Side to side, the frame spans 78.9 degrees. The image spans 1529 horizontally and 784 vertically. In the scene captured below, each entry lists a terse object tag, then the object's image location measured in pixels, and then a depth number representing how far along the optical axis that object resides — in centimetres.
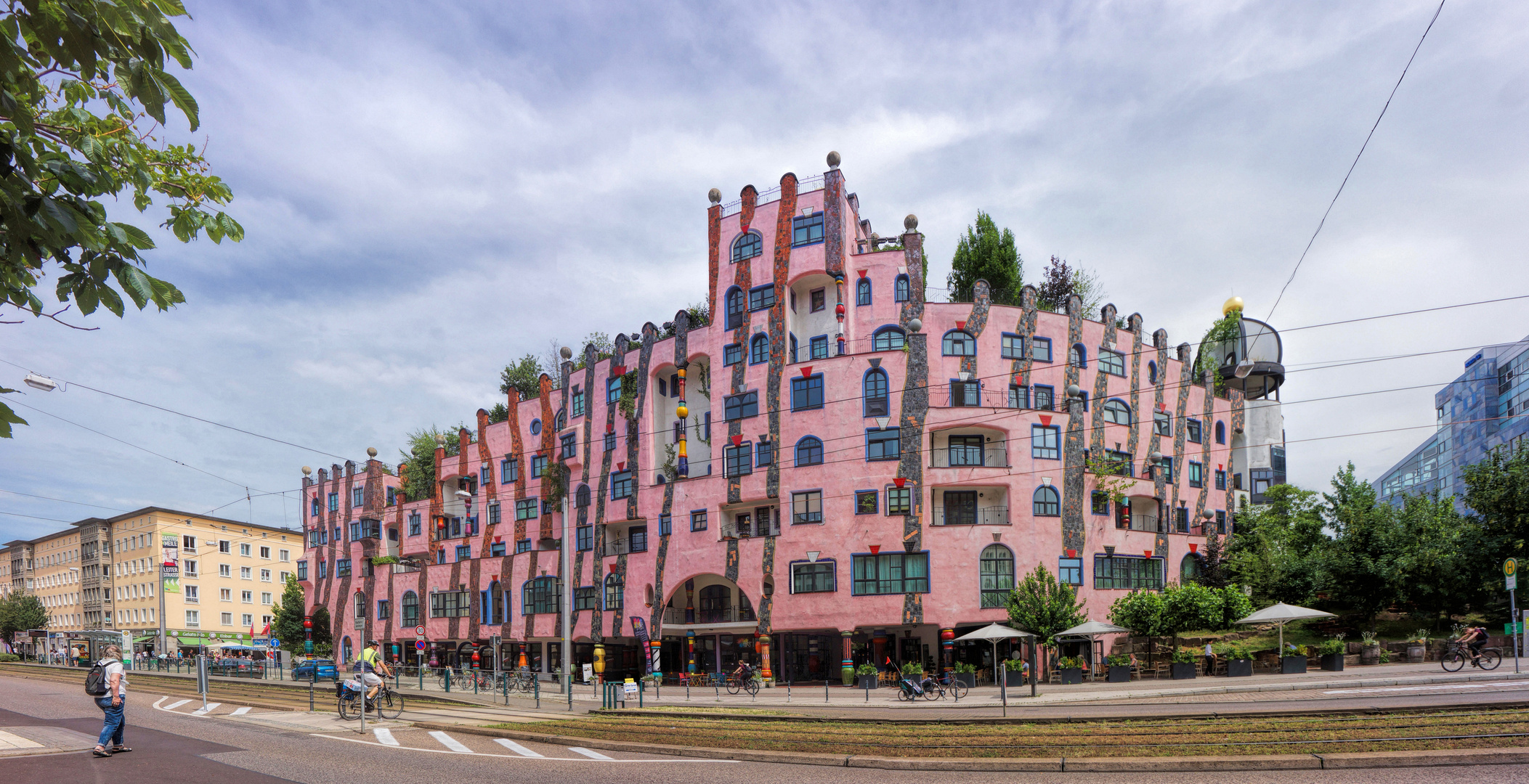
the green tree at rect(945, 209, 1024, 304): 5631
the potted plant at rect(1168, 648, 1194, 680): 3472
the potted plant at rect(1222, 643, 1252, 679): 3344
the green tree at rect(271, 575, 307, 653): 7919
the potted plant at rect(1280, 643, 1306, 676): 3330
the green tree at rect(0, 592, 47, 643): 10206
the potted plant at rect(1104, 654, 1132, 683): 3625
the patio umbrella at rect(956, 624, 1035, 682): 3244
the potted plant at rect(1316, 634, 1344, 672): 3262
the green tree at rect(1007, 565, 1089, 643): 3694
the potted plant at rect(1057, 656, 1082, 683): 3678
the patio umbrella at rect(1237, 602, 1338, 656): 3350
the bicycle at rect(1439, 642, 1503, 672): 2830
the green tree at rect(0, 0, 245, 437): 444
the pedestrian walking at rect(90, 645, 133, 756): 1385
